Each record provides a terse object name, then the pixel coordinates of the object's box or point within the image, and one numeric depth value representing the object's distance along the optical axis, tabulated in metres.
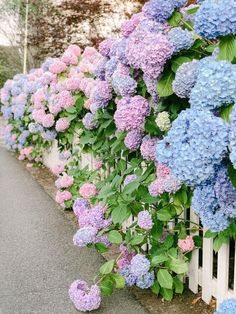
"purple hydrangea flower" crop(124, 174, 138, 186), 2.87
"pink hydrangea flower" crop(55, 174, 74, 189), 4.65
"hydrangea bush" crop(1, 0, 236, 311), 1.62
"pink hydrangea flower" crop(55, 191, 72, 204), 4.72
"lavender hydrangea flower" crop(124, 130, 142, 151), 2.80
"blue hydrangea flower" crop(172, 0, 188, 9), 2.21
